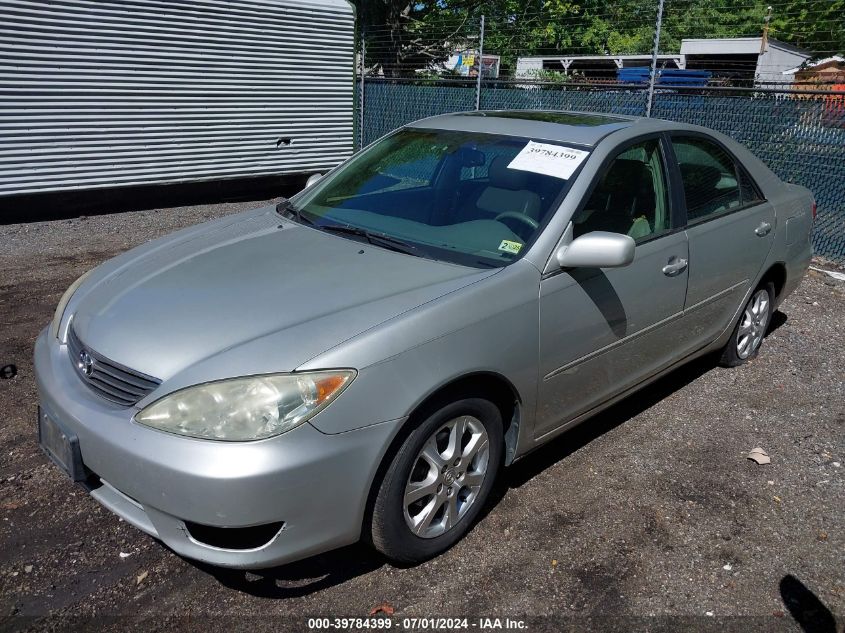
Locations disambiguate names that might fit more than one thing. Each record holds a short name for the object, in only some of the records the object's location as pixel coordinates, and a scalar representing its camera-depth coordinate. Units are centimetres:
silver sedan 257
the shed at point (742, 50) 2103
